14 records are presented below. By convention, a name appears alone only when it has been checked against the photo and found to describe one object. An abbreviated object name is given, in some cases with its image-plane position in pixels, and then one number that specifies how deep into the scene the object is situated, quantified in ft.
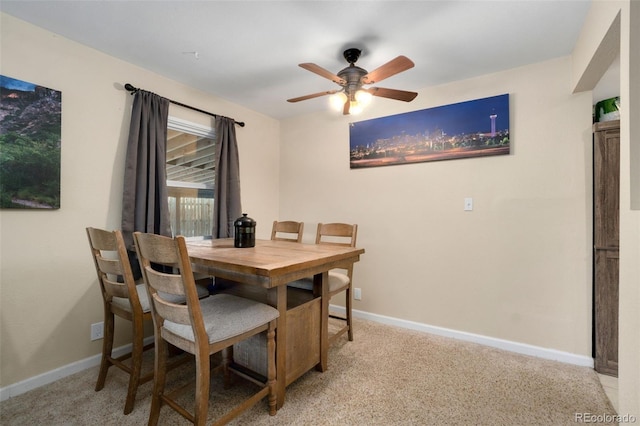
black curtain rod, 7.48
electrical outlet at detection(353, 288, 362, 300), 10.22
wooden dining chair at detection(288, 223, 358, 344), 7.48
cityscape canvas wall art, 8.00
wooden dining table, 4.79
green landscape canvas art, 5.76
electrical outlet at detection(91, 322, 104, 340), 6.97
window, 9.09
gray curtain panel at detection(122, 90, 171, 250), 7.38
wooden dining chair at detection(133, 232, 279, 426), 4.05
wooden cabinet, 6.52
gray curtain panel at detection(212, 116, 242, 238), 9.66
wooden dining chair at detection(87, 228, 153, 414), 5.18
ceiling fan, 6.26
